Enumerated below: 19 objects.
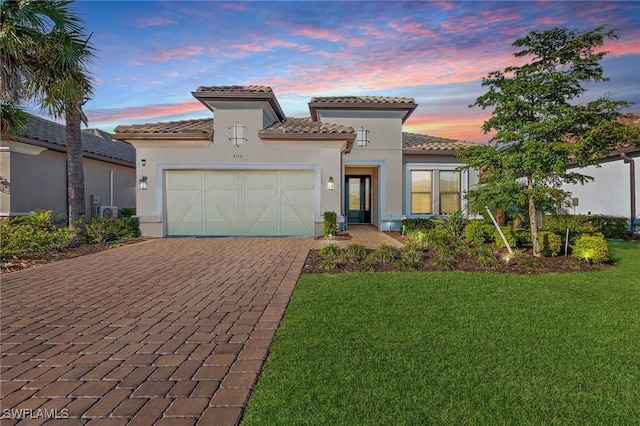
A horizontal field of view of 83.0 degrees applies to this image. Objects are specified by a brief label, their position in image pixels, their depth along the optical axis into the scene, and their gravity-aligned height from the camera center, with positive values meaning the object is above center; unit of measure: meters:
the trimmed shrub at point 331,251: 8.34 -1.00
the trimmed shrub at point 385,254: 7.84 -1.01
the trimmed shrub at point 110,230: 11.25 -0.71
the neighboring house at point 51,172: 12.12 +1.46
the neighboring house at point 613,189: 13.40 +0.84
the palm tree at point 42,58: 8.26 +3.72
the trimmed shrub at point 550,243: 8.66 -0.84
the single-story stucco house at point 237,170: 13.04 +1.39
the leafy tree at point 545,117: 7.82 +2.09
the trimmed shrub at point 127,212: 17.43 -0.19
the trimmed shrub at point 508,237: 9.68 -0.79
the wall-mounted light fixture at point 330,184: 13.05 +0.88
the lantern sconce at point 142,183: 13.10 +0.91
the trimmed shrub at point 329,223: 12.58 -0.51
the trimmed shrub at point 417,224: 14.34 -0.63
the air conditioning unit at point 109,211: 15.89 -0.13
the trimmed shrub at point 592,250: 7.91 -0.90
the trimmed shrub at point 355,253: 7.98 -1.02
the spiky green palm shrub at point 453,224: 11.66 -0.52
